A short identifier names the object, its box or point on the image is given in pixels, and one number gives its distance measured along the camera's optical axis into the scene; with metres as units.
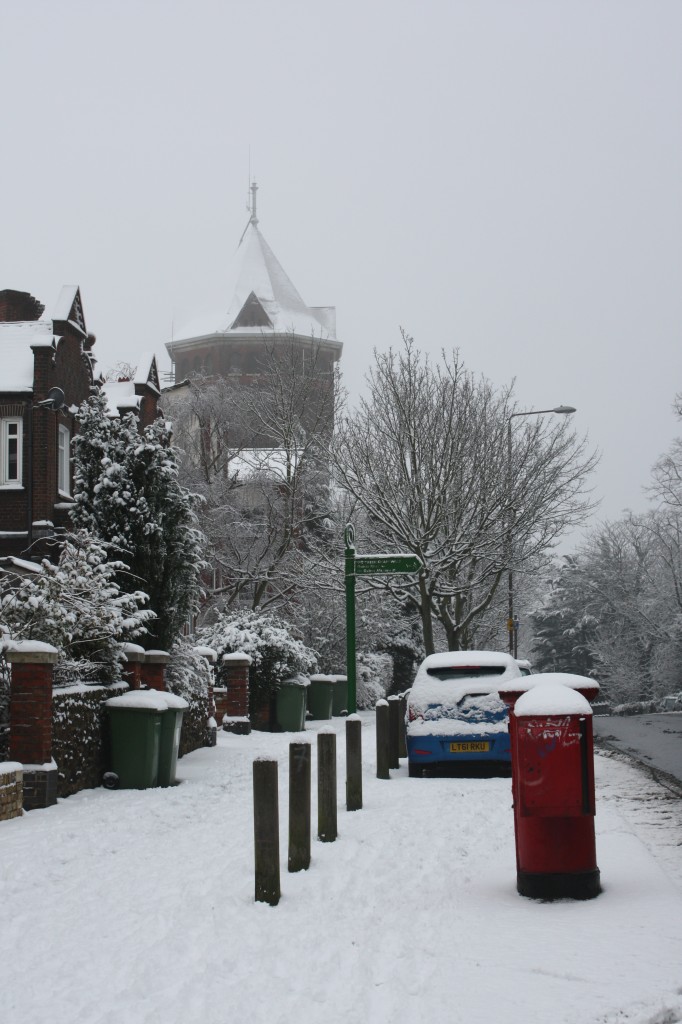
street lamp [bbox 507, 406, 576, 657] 27.20
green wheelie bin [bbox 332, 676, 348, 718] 34.03
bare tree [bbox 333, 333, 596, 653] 25.97
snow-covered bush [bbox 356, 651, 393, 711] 38.25
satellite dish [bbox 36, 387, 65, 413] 28.95
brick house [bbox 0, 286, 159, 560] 29.12
